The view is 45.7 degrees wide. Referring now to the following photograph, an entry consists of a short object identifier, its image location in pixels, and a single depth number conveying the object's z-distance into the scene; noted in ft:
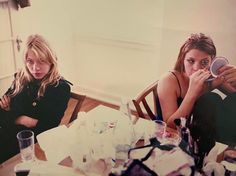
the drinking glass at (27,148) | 4.39
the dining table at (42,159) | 4.14
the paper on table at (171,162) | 3.73
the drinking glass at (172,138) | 4.52
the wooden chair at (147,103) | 5.58
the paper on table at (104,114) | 5.50
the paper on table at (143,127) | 4.96
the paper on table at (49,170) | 4.09
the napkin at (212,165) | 4.08
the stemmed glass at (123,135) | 4.46
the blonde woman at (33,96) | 5.11
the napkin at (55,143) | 4.48
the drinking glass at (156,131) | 4.76
